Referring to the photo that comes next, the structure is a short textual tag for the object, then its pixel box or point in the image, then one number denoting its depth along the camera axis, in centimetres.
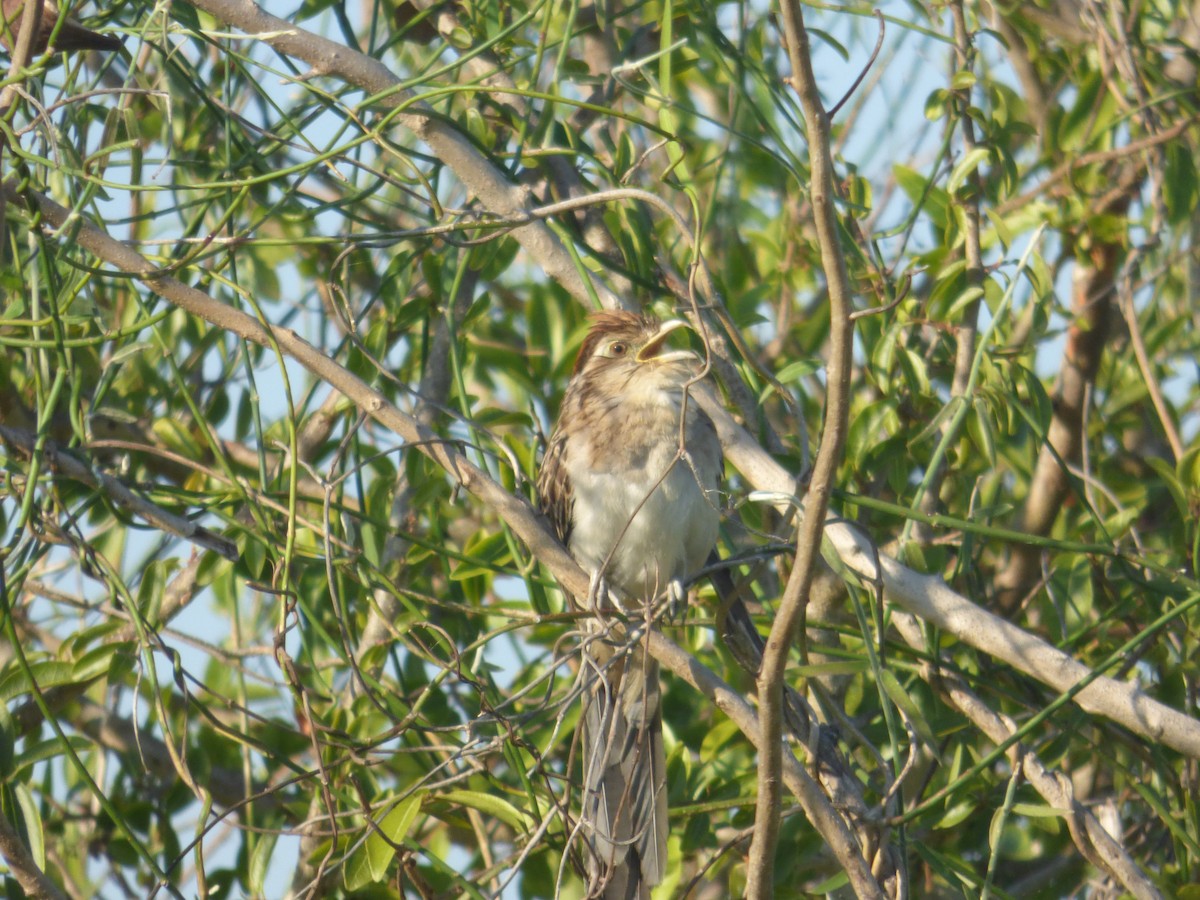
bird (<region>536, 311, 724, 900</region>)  793
